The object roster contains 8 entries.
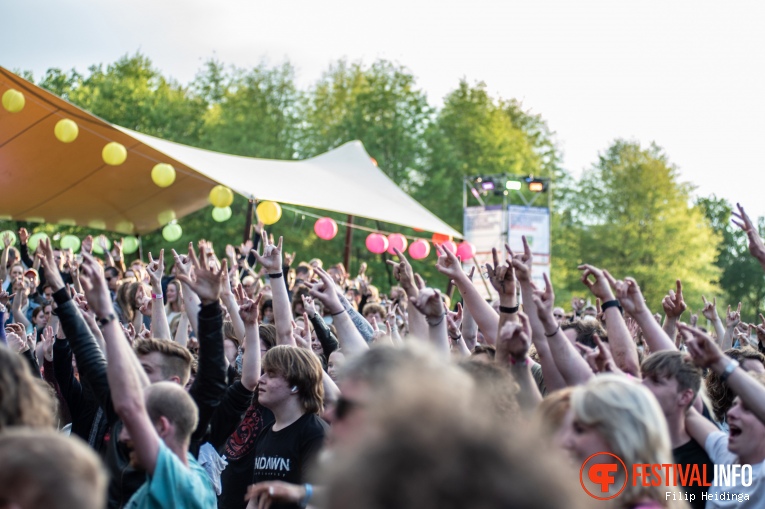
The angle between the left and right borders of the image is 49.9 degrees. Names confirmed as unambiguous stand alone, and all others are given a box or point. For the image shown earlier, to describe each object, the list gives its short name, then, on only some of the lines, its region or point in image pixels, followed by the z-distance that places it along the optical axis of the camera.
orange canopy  12.24
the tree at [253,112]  32.78
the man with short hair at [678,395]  3.47
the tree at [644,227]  38.34
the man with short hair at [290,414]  3.90
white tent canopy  13.42
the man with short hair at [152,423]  2.72
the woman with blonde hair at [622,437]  2.23
